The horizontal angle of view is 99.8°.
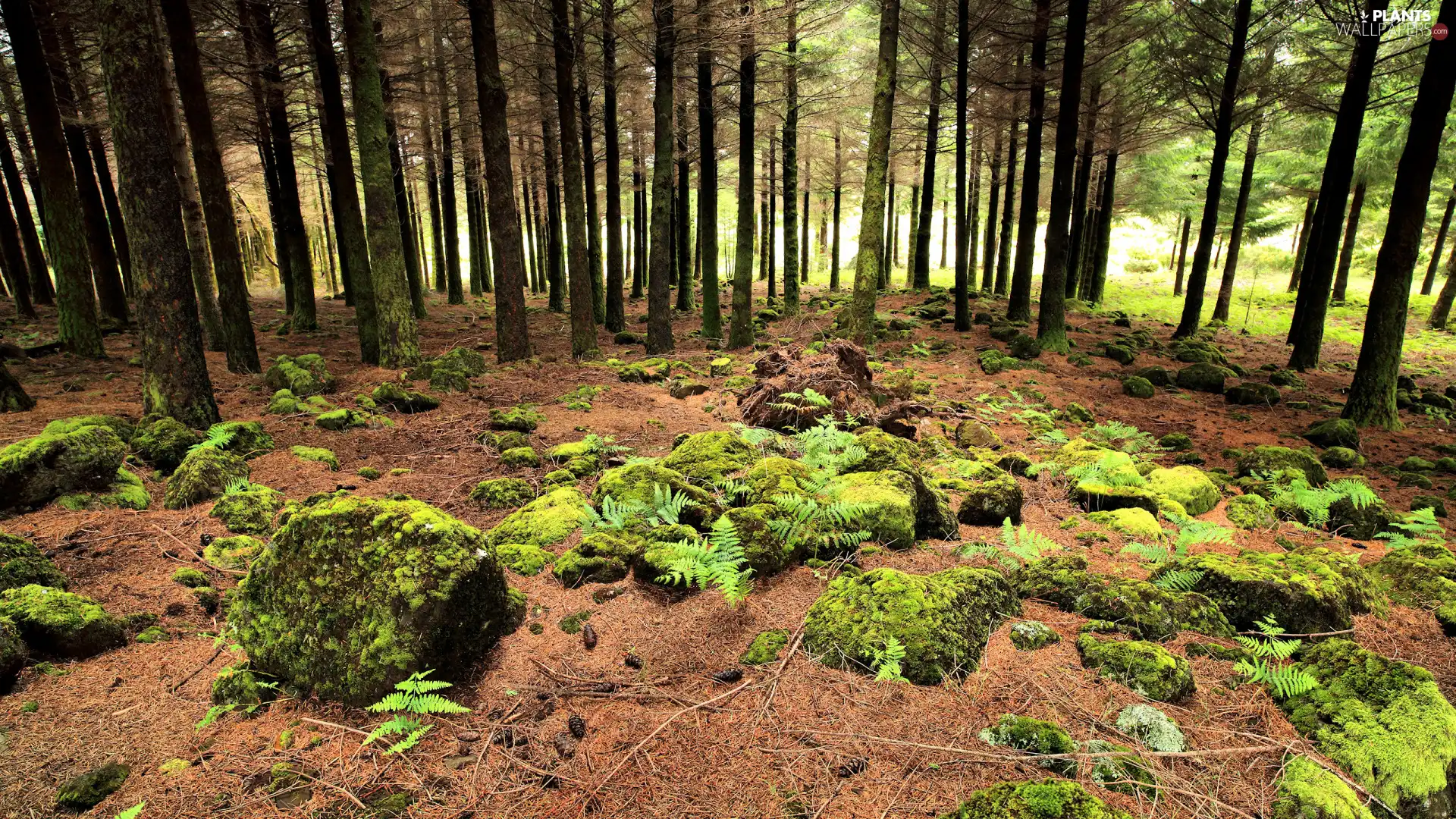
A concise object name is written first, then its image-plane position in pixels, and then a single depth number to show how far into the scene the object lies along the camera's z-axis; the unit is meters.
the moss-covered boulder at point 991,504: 5.19
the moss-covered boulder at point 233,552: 4.12
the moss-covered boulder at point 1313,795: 2.31
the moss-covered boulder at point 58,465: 4.57
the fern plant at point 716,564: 3.50
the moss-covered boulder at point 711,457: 5.45
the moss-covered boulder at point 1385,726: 2.49
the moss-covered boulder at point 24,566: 3.36
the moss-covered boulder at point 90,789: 2.27
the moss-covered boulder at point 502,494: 5.39
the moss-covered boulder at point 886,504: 4.52
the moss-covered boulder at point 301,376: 8.96
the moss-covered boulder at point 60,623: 3.07
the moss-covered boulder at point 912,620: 3.09
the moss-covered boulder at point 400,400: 8.45
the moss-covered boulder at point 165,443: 5.75
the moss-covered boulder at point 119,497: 4.71
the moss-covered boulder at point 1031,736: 2.56
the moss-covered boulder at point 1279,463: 6.82
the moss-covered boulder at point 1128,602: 3.47
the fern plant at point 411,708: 2.61
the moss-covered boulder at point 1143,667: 2.91
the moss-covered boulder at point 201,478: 5.01
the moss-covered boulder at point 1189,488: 5.89
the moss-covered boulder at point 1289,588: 3.47
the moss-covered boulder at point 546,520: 4.57
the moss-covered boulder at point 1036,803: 2.19
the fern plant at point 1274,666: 2.89
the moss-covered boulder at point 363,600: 2.90
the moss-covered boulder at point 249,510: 4.66
